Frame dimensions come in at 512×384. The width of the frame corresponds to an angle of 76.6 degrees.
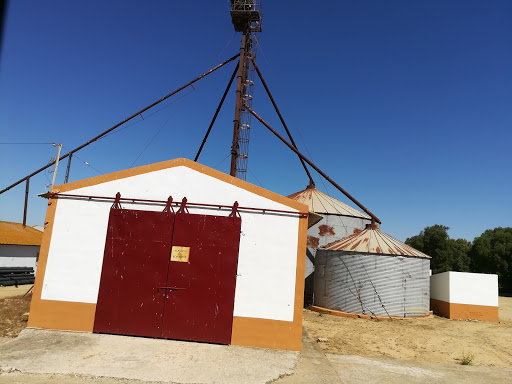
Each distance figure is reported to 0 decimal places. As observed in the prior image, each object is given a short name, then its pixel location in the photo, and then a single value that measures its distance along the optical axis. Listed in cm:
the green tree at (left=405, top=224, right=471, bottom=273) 4594
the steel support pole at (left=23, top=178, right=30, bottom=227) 2798
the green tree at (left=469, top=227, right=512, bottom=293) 4278
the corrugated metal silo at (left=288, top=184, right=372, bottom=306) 2277
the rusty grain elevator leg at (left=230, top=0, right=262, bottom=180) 2295
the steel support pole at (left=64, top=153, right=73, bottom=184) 2356
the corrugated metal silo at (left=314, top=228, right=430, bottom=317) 1766
